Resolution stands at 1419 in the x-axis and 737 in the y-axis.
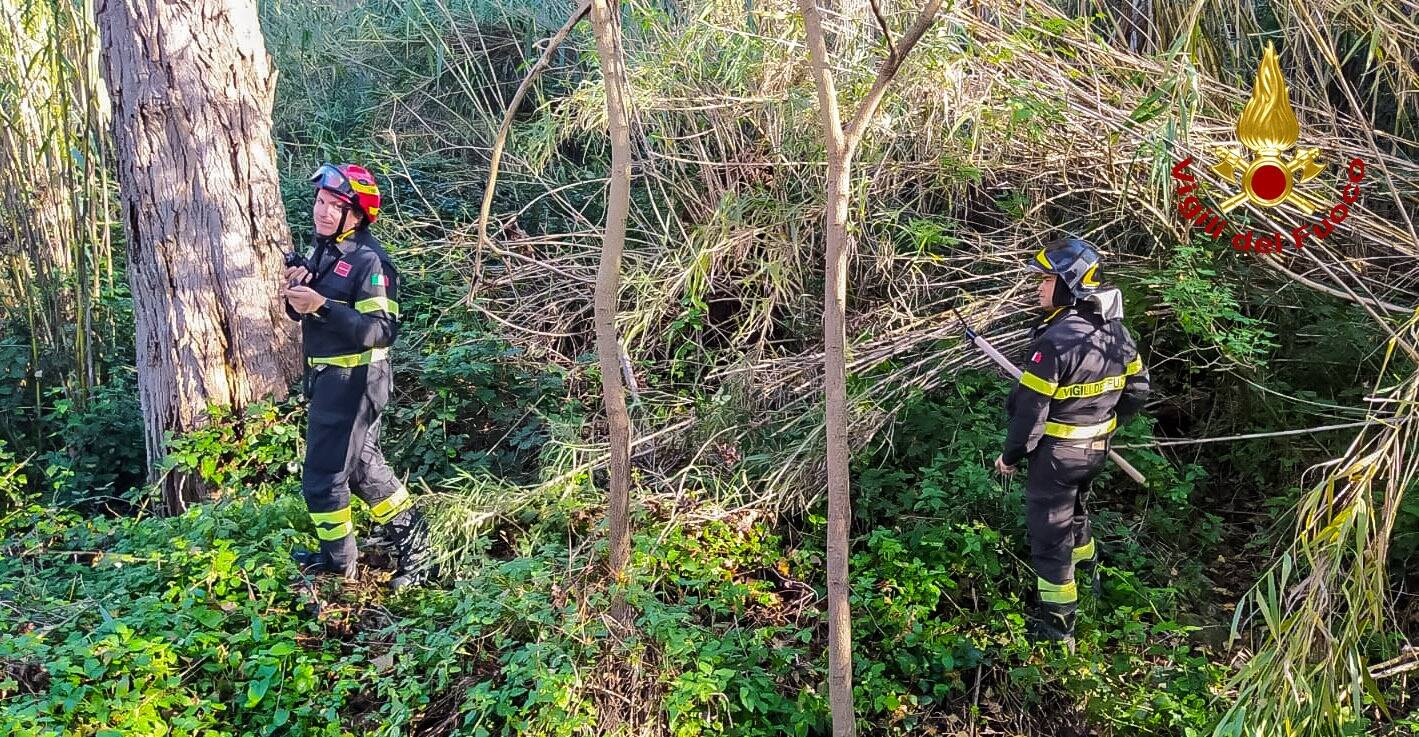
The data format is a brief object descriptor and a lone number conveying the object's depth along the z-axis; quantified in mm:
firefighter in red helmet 3879
